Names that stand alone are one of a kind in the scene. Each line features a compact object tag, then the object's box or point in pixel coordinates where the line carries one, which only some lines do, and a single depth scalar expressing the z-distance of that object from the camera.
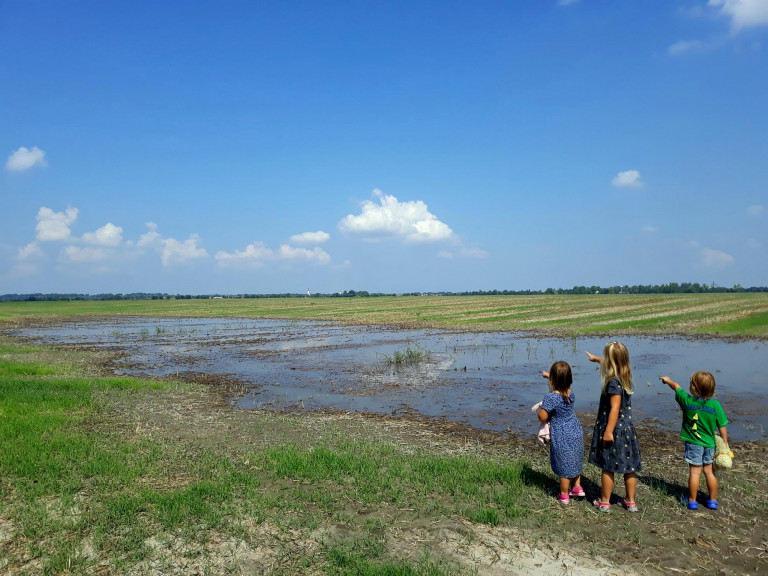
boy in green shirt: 6.36
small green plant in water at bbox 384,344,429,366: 22.33
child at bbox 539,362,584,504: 6.56
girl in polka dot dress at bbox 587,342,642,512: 6.31
